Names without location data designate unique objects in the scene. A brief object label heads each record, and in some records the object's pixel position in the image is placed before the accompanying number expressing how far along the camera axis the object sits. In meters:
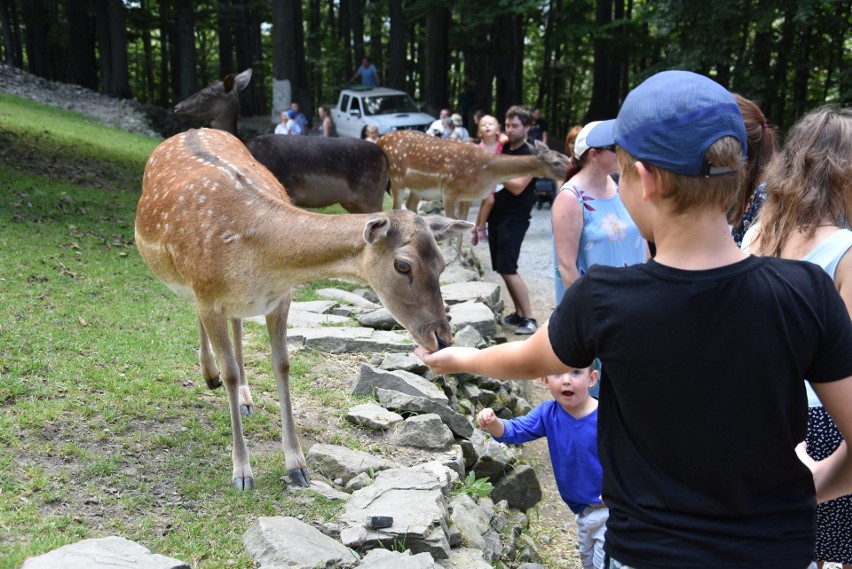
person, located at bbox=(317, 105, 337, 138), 21.33
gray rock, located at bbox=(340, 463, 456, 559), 3.83
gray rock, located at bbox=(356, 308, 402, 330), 7.34
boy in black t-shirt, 1.81
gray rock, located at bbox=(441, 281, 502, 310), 8.86
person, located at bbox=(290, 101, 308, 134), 21.47
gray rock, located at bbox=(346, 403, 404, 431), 5.27
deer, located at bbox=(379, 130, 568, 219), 10.89
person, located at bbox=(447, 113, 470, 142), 18.92
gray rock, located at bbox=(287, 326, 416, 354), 6.64
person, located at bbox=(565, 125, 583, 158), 7.26
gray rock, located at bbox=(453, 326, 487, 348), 6.96
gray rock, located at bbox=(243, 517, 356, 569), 3.50
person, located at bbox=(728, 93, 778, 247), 3.85
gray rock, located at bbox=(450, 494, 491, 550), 4.26
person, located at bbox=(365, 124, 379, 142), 18.58
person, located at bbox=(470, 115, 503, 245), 11.84
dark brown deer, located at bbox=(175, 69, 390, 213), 10.19
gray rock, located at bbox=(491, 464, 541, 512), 5.69
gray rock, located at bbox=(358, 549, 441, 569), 3.46
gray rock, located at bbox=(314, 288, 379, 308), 8.37
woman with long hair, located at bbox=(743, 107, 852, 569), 2.76
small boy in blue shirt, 4.07
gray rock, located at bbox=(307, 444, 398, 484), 4.61
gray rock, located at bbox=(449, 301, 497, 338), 7.71
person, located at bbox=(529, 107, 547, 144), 19.67
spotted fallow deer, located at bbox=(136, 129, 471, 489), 4.12
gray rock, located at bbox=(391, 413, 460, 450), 5.15
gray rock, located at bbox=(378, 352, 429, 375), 6.13
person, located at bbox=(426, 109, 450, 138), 18.80
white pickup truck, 22.64
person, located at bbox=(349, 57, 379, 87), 26.52
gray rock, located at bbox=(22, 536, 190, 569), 3.19
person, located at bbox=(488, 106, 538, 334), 9.41
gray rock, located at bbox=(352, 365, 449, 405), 5.74
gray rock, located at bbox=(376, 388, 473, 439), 5.52
